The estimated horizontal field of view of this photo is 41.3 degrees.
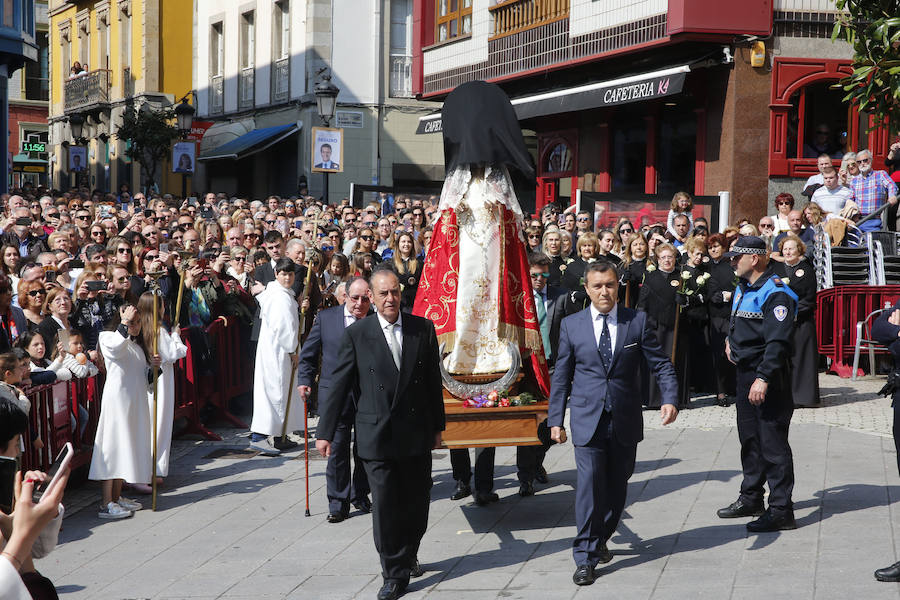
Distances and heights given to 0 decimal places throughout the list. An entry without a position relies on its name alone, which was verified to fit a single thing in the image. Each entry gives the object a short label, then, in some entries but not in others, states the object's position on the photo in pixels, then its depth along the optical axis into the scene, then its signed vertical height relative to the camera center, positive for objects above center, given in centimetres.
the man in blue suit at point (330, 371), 846 -97
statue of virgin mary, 814 -9
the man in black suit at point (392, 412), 671 -99
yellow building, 4334 +635
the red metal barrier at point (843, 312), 1433 -82
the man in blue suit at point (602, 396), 689 -90
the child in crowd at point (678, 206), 1630 +51
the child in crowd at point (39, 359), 865 -90
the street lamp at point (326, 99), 2136 +251
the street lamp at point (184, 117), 2633 +267
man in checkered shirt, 1656 +81
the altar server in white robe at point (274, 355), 1087 -108
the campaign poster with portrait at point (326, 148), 2073 +158
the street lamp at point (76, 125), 3156 +300
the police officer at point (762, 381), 764 -89
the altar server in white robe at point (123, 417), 870 -134
